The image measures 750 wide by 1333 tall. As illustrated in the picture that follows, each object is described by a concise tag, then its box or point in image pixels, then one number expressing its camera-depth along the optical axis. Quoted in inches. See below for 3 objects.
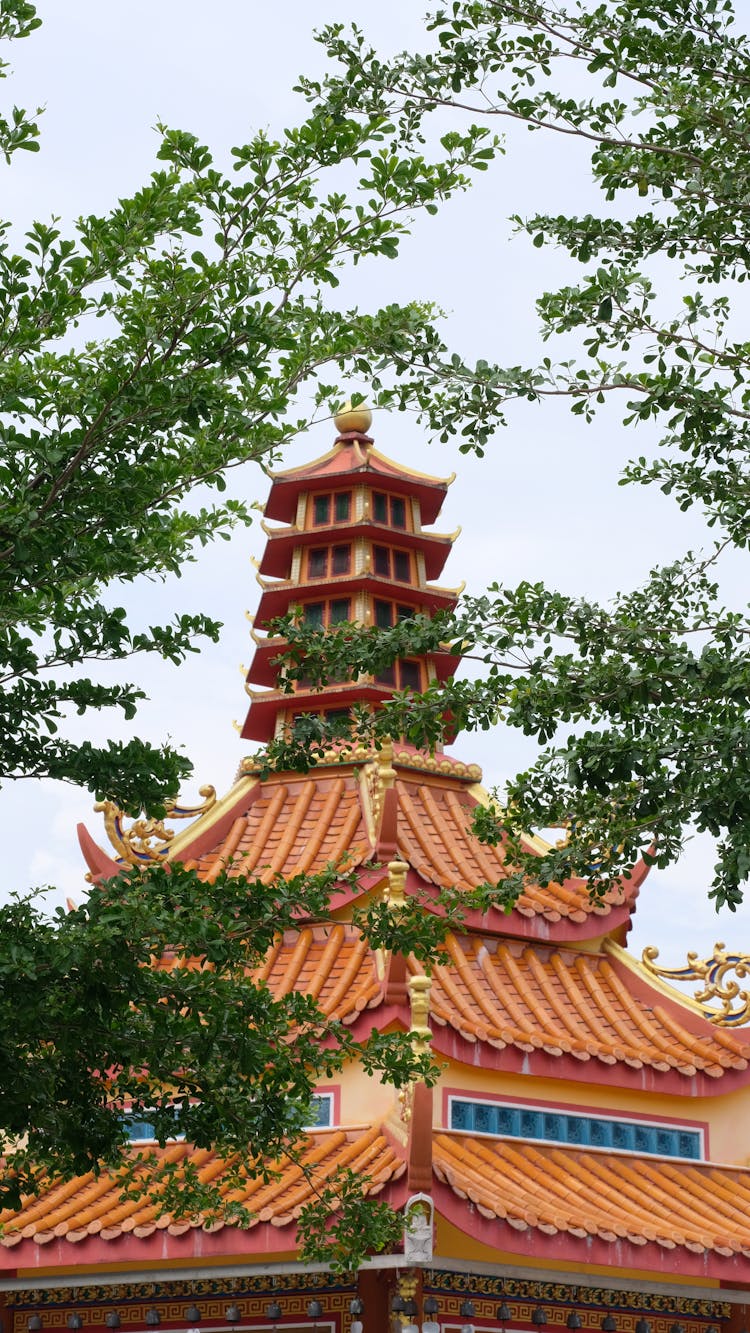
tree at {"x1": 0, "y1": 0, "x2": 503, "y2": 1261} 601.3
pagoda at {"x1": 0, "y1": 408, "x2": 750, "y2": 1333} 919.7
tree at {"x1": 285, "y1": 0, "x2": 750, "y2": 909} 652.1
